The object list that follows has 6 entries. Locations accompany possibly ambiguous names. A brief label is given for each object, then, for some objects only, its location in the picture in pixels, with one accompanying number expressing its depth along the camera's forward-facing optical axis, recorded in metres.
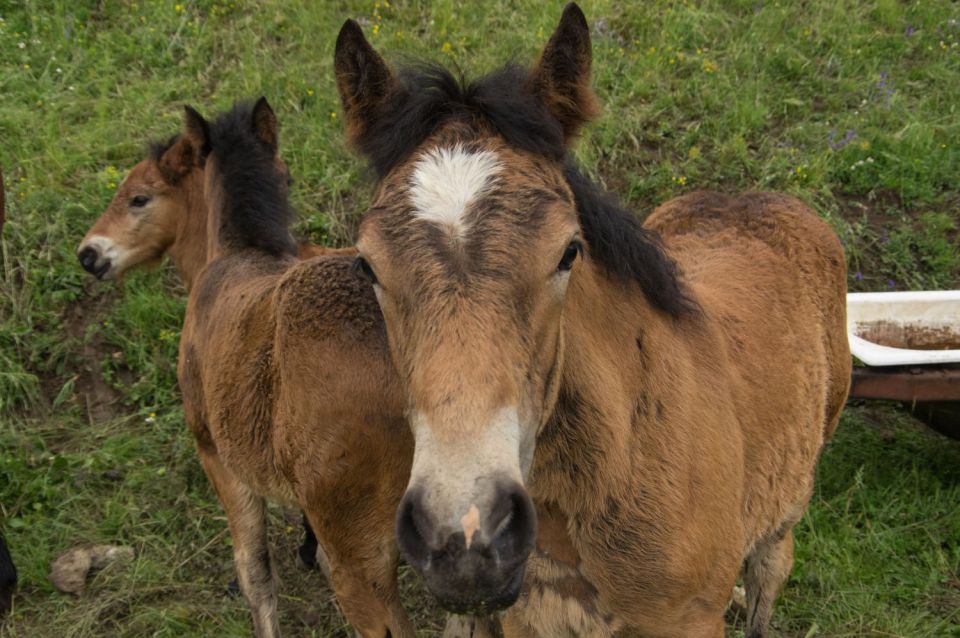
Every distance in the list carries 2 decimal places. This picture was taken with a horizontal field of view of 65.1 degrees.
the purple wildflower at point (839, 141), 5.96
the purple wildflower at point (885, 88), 6.27
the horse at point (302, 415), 2.70
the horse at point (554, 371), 1.53
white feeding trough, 4.64
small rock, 3.91
